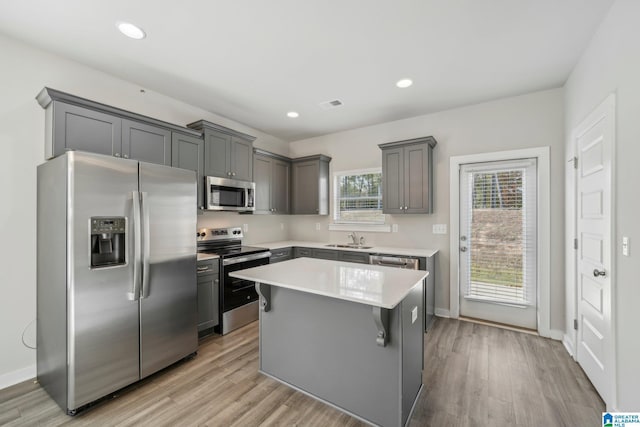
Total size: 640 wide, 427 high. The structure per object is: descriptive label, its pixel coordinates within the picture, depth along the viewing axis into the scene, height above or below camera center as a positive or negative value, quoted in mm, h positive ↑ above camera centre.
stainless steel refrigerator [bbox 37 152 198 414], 1933 -465
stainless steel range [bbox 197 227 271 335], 3271 -691
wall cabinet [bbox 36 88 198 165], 2260 +785
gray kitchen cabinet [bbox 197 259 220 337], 3049 -931
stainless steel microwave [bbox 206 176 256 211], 3434 +269
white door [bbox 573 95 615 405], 1935 -257
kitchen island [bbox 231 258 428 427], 1729 -886
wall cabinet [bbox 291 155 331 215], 4750 +514
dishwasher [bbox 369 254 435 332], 3421 -651
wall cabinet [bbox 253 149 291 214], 4379 +558
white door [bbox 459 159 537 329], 3369 -351
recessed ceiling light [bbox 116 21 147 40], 2119 +1471
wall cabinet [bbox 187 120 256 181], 3441 +853
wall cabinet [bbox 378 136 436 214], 3752 +546
